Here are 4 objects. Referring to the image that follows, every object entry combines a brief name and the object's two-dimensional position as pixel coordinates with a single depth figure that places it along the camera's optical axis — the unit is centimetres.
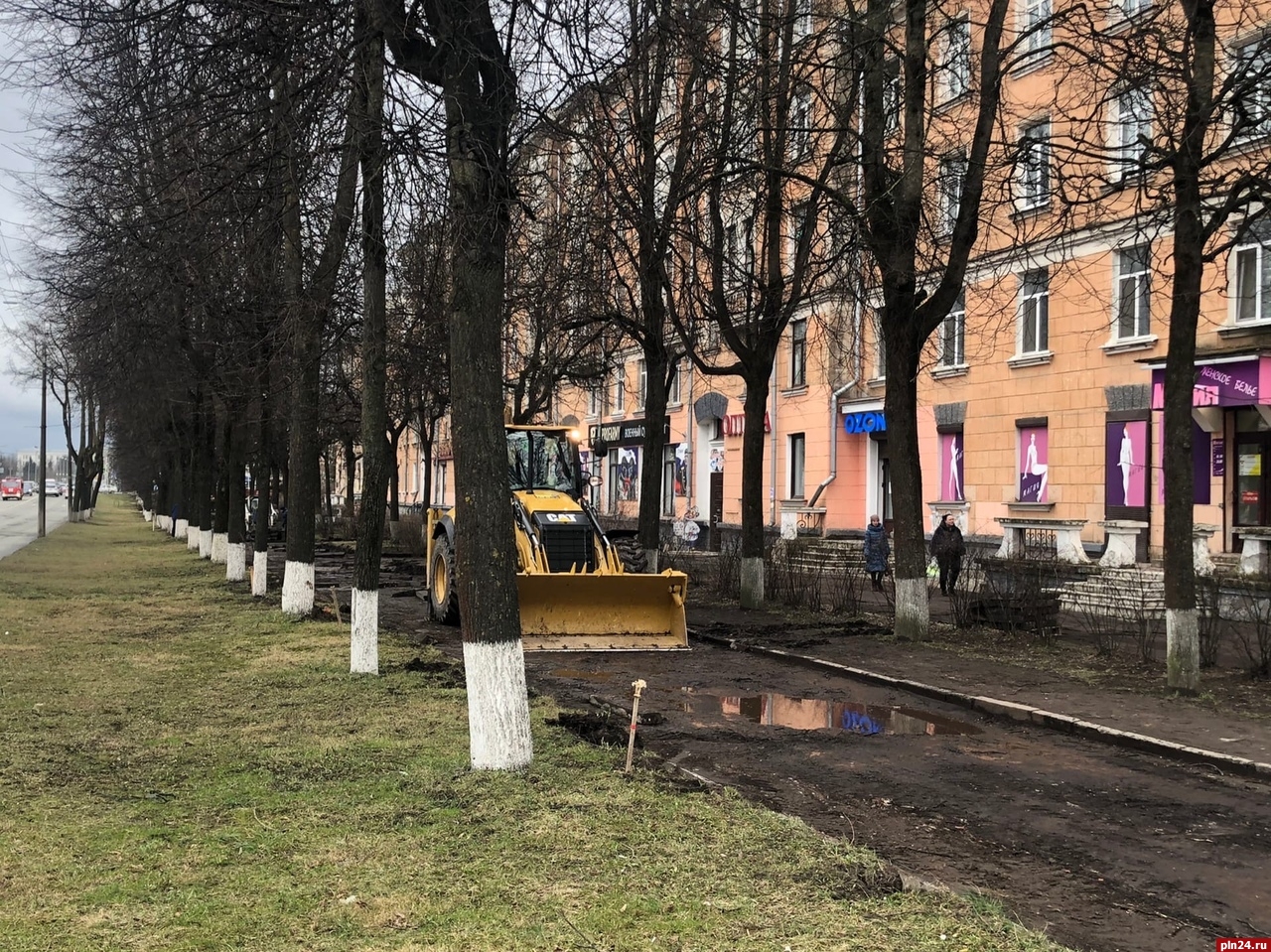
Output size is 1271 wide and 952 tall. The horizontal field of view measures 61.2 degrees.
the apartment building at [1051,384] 1302
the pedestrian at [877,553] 2167
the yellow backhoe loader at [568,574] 1338
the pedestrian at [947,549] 1977
